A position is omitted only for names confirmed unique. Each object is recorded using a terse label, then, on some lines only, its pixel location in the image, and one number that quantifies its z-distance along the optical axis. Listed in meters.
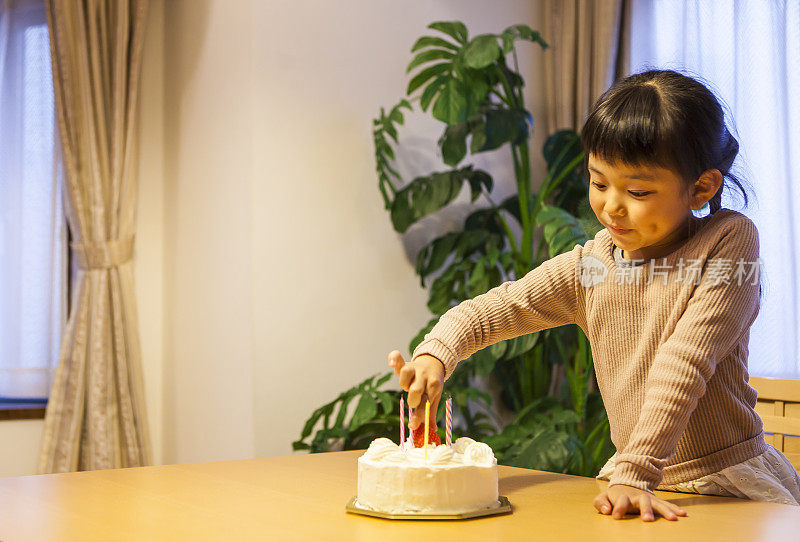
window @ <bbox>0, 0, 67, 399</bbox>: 3.05
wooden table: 0.90
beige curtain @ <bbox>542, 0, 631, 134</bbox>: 3.09
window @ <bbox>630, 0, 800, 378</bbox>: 2.59
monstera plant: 2.51
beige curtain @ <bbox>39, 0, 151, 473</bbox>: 3.01
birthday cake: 1.01
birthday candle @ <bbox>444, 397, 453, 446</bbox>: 1.07
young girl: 1.04
